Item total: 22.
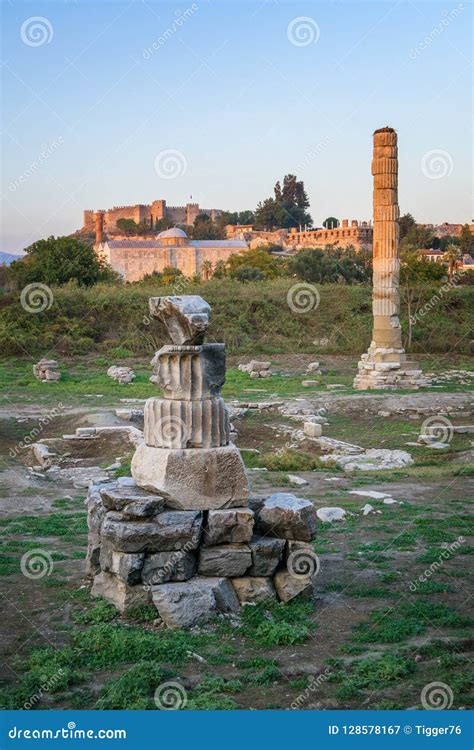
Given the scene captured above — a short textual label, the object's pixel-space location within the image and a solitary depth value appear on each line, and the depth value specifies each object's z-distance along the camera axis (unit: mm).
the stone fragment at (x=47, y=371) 24234
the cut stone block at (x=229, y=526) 7035
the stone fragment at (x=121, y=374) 24289
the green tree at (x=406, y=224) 78019
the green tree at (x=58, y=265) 39062
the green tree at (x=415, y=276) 34906
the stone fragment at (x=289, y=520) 7234
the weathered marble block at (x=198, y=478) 7160
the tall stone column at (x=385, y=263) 24516
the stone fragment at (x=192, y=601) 6645
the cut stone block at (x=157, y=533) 6832
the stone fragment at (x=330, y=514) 10141
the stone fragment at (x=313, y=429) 16831
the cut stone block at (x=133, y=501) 6957
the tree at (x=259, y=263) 53422
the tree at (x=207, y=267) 61475
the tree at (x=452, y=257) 50378
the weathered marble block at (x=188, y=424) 7324
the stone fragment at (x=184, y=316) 7301
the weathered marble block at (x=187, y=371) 7434
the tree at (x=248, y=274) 48875
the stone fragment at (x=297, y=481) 12375
